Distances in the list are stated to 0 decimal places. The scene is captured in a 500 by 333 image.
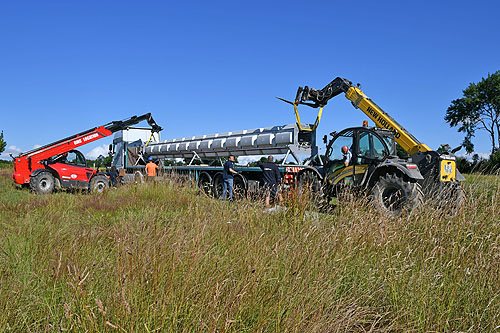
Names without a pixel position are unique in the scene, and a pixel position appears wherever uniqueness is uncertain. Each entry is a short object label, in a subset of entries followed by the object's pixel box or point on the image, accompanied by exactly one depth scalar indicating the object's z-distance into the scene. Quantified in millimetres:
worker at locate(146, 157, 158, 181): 13838
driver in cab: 9359
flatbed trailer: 12297
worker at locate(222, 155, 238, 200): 12547
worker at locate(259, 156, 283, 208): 11062
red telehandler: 14766
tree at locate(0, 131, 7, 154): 40488
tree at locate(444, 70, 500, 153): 37062
